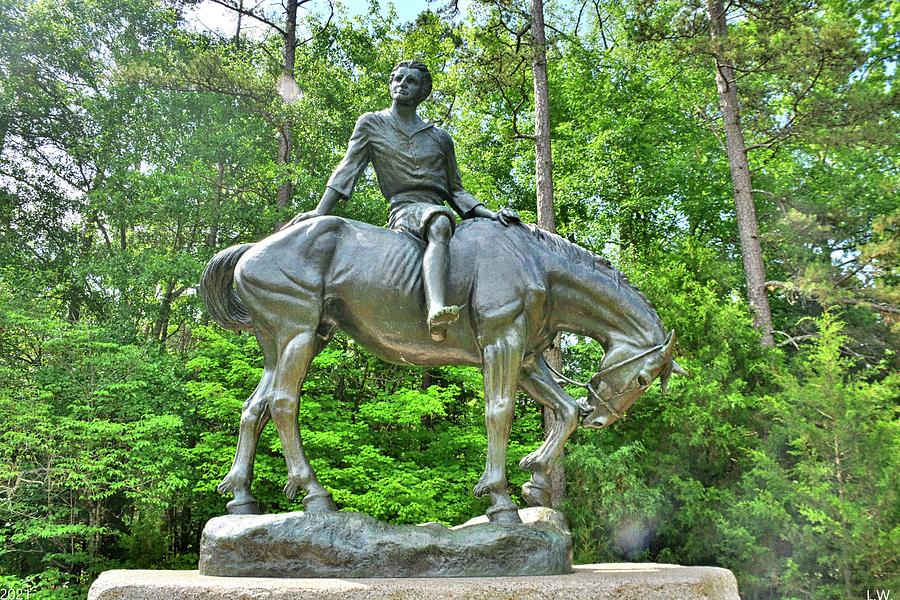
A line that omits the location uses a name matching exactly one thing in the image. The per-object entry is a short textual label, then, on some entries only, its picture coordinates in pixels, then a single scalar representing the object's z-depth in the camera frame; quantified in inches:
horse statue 171.5
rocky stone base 151.2
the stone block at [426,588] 132.9
